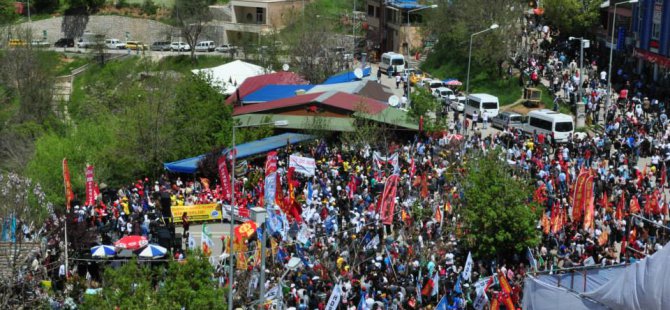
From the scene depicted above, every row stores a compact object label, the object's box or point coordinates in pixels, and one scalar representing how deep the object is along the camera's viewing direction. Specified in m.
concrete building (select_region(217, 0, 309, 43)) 93.00
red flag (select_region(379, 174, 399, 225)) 37.12
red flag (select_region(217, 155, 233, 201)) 41.33
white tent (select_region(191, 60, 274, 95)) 67.49
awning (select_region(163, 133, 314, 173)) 47.12
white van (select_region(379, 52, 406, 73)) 72.12
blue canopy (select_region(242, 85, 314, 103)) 60.62
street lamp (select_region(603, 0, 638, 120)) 53.22
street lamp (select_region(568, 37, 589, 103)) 55.87
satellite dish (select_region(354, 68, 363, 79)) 64.44
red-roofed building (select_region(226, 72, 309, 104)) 62.08
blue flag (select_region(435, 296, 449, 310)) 28.75
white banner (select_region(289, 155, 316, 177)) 42.53
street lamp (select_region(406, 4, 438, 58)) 71.19
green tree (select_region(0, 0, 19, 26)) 97.00
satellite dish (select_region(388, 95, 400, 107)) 54.41
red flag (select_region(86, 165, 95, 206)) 41.66
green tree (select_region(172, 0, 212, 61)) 91.88
